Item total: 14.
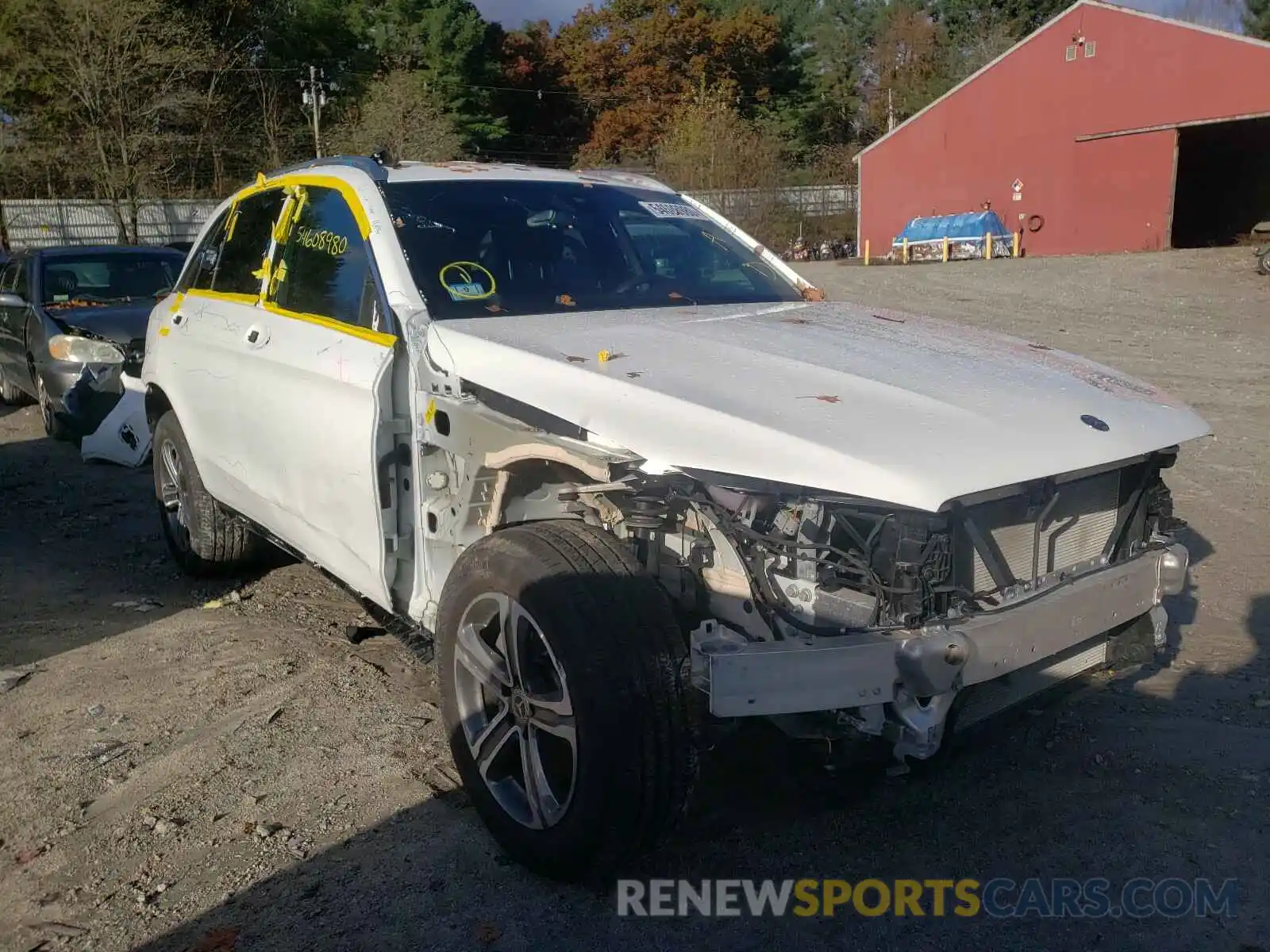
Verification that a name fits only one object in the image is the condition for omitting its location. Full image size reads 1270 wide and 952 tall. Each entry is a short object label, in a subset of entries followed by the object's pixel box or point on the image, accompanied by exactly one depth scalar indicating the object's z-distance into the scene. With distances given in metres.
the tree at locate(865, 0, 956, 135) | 58.41
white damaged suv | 2.59
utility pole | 35.59
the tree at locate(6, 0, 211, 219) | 26.67
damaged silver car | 8.50
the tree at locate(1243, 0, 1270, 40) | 46.25
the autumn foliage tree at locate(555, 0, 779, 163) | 54.56
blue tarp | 30.78
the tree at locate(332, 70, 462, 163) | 33.28
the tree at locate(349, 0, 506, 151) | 46.31
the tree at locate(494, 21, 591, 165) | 54.00
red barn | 27.50
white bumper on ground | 8.34
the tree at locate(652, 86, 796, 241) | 35.56
